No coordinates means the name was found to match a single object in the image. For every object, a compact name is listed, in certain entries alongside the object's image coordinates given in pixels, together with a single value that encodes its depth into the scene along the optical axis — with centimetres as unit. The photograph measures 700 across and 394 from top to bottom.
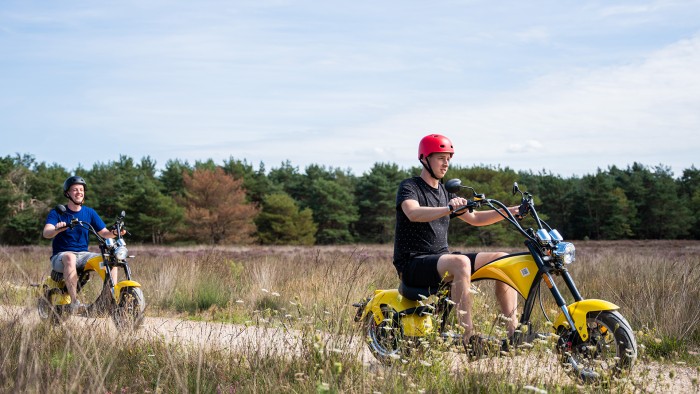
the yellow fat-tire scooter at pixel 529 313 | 453
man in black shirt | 519
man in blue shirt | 833
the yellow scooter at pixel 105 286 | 752
